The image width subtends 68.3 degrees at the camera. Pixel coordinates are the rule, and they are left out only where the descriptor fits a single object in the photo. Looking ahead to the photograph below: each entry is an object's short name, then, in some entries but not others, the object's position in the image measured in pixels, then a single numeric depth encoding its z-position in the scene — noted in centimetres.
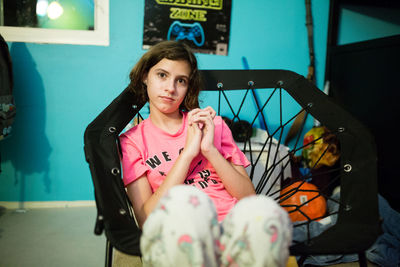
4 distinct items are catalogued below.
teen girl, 52
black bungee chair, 66
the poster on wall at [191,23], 180
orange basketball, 154
